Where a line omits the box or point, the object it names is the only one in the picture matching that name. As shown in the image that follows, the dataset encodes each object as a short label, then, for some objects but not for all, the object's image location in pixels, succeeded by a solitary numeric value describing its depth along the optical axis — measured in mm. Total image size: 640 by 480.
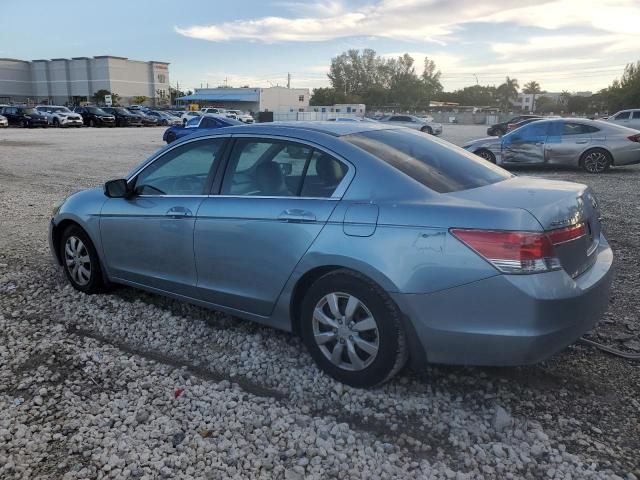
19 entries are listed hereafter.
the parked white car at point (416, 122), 37562
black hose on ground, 3707
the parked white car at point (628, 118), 25542
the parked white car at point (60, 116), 41406
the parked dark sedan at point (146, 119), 48938
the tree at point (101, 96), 101606
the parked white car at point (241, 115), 48266
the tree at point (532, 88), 144375
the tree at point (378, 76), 130500
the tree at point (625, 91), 55512
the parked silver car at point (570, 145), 13641
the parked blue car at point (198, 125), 23406
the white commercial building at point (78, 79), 113438
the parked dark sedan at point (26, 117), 40875
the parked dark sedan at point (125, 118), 48188
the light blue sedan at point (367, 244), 2824
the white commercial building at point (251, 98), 101938
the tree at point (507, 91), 128375
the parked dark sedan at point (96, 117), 45719
